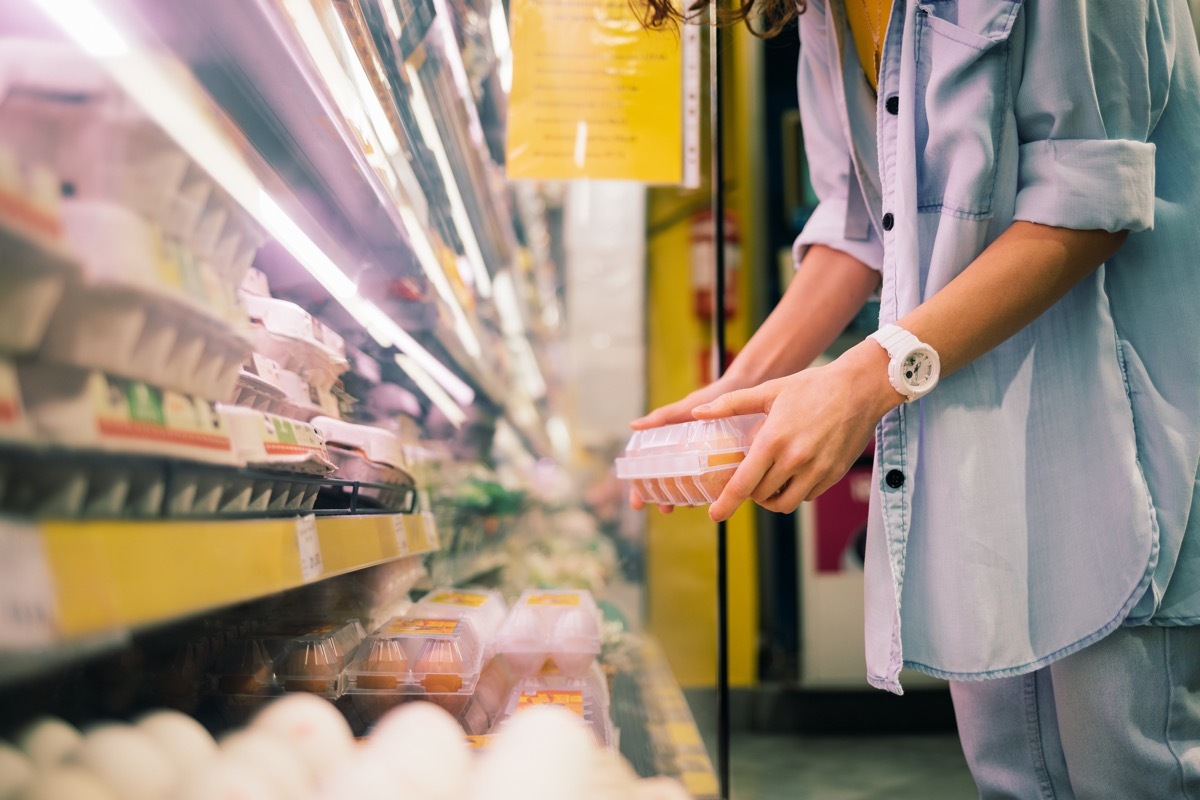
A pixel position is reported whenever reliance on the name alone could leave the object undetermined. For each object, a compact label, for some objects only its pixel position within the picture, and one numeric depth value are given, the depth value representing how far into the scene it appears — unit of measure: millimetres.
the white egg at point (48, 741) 512
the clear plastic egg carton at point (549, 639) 1252
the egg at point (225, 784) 564
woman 825
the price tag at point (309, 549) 792
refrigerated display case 476
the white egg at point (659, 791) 765
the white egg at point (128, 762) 532
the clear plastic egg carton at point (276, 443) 704
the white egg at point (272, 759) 620
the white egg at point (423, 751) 666
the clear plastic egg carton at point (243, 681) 794
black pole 1280
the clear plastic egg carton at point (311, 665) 909
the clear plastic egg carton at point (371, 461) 967
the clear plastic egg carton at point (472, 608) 1211
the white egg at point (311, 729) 693
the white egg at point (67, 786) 484
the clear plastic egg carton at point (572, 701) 991
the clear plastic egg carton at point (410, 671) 973
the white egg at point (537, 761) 624
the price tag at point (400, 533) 1156
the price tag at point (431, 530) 1422
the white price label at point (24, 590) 430
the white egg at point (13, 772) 473
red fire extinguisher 3039
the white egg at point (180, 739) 594
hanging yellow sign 1333
